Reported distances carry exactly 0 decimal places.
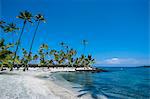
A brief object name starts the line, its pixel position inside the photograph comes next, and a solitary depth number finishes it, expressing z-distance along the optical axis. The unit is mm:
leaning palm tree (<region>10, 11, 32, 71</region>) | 27102
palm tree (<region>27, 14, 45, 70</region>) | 31812
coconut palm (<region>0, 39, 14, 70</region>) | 19209
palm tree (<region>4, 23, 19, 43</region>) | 25677
